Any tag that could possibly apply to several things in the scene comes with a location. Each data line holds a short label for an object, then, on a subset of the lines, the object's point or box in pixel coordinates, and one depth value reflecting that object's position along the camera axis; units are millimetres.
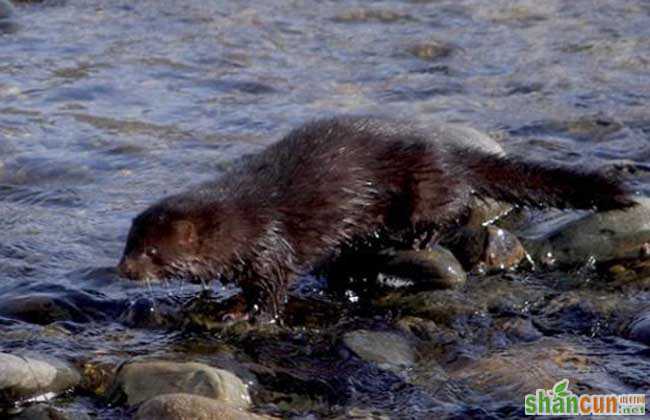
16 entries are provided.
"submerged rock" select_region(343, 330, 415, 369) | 13359
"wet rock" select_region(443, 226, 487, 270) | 15836
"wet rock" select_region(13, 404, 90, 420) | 12180
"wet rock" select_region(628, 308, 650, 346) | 13562
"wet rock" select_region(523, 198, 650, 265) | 15695
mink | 14648
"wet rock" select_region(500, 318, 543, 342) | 13937
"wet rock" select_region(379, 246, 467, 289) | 15258
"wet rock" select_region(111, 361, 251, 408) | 12383
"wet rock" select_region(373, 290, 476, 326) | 14508
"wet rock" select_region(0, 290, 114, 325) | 14508
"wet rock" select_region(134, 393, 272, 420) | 11562
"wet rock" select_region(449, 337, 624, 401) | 12680
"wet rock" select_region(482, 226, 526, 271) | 15750
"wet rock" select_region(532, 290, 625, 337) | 14070
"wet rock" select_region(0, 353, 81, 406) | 12430
